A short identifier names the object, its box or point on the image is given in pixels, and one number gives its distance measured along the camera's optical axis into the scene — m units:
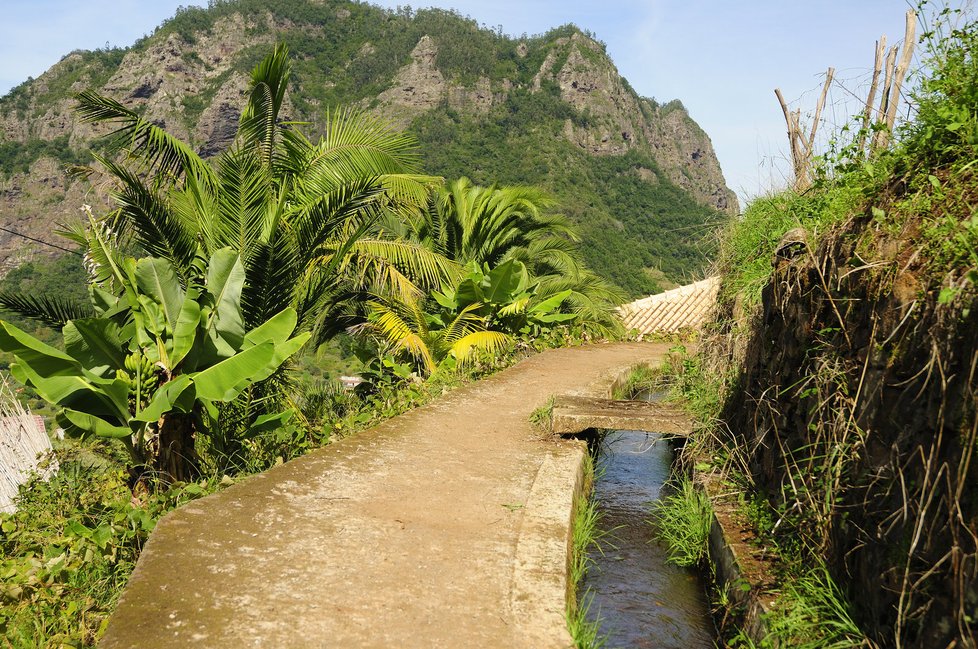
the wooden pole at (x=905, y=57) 5.35
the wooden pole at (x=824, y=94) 6.56
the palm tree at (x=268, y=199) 7.29
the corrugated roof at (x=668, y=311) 16.21
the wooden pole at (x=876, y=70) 5.82
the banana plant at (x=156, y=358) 4.90
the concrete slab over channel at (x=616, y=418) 6.25
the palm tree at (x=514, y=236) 14.00
